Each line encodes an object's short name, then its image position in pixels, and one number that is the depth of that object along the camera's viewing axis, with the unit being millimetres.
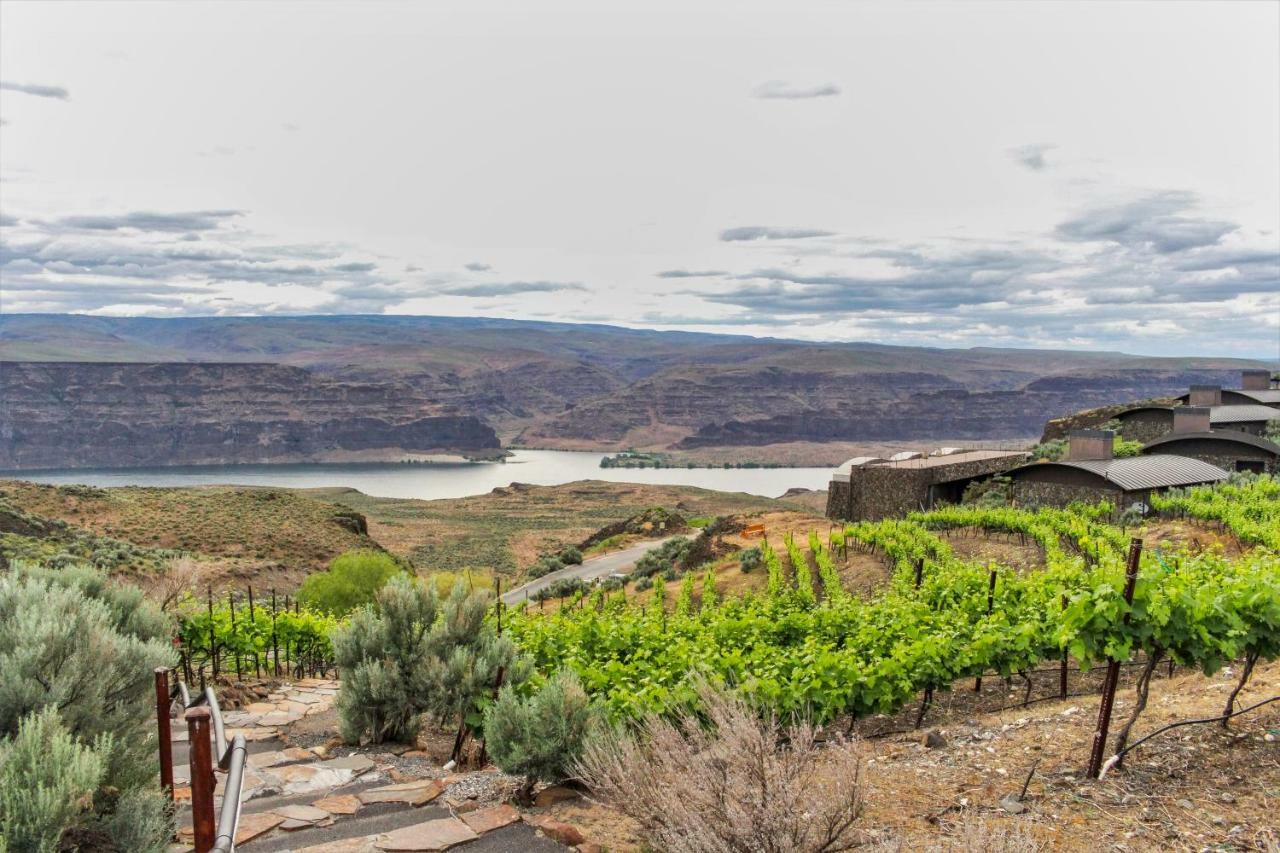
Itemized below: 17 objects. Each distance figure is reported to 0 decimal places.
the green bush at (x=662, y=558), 32344
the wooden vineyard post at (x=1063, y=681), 8430
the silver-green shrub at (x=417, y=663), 7863
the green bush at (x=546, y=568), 39562
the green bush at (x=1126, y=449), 30359
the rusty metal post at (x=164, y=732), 4199
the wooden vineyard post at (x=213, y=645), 11430
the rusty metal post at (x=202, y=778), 3240
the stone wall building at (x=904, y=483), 31750
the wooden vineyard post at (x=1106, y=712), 5754
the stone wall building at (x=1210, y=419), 34344
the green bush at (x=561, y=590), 29202
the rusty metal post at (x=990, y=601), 9344
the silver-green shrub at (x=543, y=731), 6504
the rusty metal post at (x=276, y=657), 12406
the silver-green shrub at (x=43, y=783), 3717
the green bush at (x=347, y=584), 25703
